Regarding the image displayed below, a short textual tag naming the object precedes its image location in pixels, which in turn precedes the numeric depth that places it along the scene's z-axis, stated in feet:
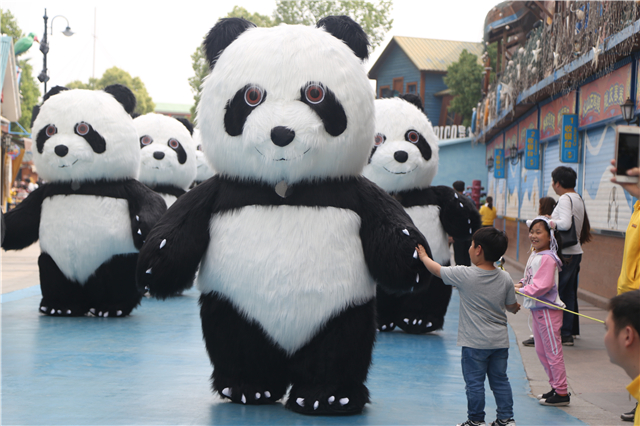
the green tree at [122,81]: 189.06
